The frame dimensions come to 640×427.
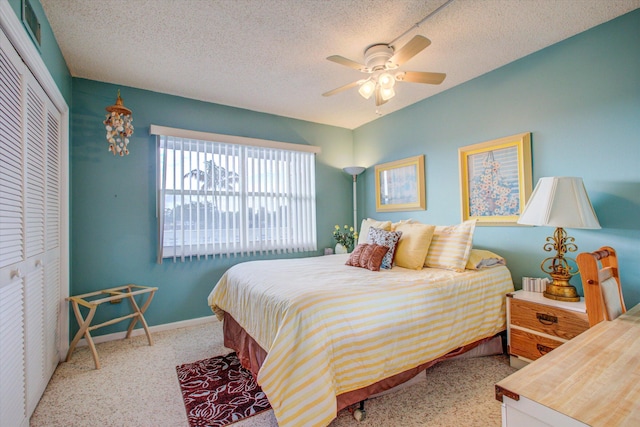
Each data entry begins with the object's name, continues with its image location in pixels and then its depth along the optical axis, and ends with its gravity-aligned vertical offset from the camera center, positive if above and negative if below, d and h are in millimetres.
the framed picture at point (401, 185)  3520 +403
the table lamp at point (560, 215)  1986 -15
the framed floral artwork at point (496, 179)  2582 +339
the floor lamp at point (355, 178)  4207 +596
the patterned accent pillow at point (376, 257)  2521 -368
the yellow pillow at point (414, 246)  2578 -284
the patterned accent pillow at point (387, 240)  2595 -232
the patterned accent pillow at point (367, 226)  3050 -116
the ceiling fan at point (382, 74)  2051 +1076
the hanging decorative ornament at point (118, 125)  2604 +893
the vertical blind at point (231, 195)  3242 +295
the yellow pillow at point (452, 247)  2459 -293
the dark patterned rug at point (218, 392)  1765 -1214
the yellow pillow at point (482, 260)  2463 -406
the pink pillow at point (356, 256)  2683 -380
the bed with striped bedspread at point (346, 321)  1407 -646
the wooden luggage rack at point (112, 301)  2352 -800
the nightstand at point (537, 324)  1934 -799
